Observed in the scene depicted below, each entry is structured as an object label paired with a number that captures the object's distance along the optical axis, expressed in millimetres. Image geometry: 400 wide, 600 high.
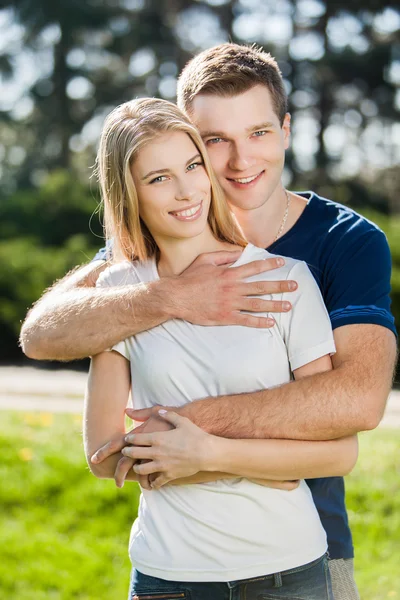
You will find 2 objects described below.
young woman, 2299
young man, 2338
